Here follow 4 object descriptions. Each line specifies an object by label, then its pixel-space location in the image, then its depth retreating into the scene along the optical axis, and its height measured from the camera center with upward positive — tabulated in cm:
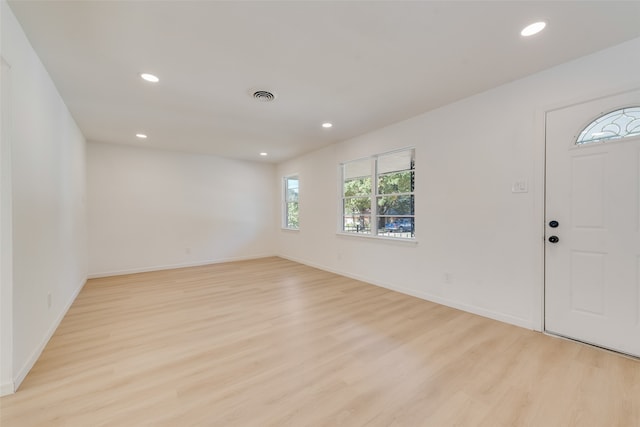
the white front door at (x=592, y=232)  204 -22
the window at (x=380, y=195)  377 +21
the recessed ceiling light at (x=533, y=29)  181 +130
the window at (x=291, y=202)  646 +18
